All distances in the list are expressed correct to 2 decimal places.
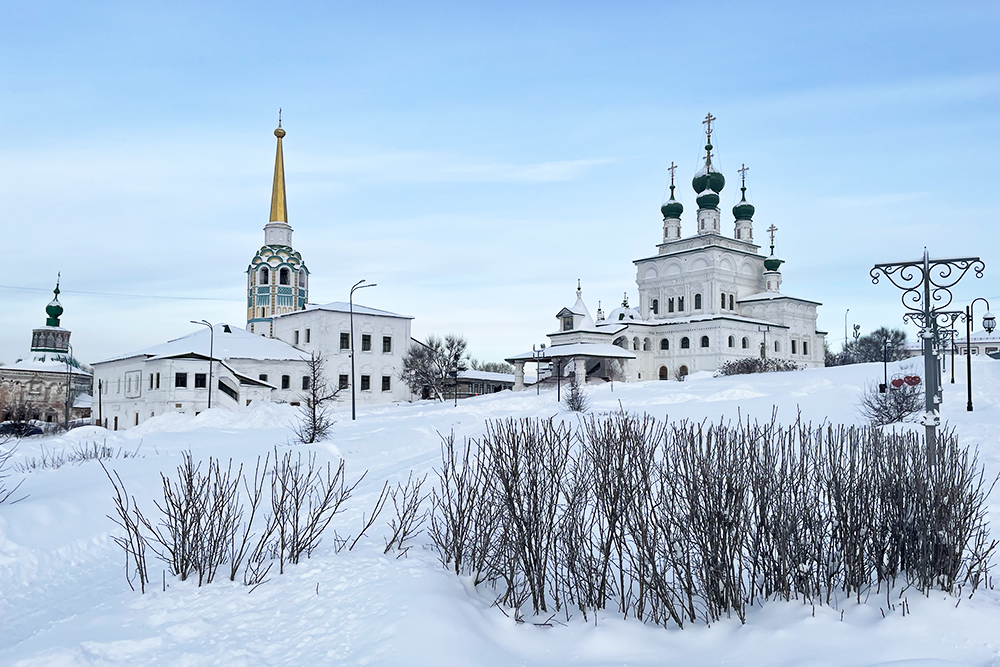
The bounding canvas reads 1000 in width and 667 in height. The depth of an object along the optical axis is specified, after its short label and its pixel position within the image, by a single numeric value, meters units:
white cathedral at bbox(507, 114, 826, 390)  53.06
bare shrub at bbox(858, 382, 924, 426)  20.94
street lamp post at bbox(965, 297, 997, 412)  18.40
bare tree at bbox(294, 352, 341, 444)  22.48
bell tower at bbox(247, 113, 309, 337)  54.75
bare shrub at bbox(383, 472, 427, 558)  8.20
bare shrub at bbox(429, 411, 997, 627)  6.91
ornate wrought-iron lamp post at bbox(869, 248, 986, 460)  9.72
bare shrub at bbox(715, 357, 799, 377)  45.56
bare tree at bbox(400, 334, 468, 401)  47.72
